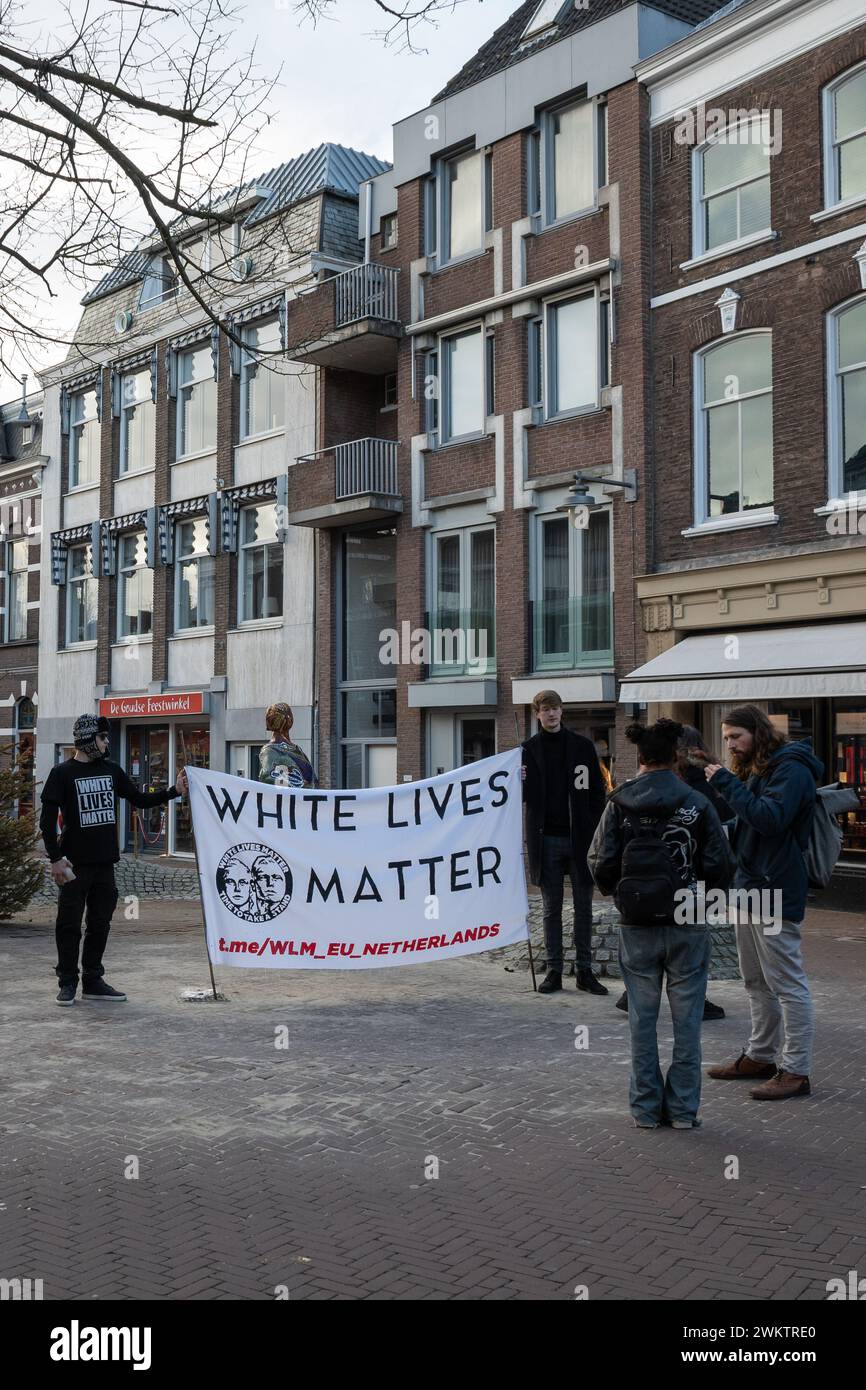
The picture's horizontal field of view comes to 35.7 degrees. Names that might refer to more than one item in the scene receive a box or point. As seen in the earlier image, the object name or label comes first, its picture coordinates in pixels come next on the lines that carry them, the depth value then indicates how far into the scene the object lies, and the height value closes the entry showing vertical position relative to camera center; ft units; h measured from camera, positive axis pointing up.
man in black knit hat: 31.50 -3.67
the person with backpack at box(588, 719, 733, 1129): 20.56 -3.30
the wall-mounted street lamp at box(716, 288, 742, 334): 57.62 +16.55
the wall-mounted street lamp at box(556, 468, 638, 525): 58.18 +8.91
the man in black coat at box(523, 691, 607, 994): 32.09 -2.99
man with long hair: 22.27 -3.14
